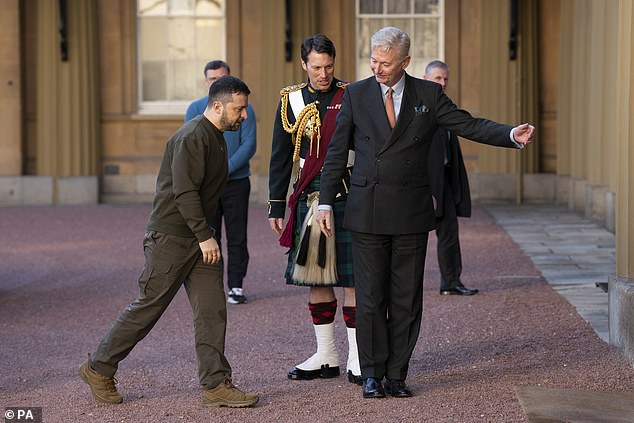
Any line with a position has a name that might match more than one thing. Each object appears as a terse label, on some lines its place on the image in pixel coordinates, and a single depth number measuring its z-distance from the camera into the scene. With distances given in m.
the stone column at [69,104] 29.91
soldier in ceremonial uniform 10.27
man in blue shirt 15.08
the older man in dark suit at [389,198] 9.66
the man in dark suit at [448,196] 14.71
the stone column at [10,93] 29.84
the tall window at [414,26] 30.15
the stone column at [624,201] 11.18
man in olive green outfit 9.38
